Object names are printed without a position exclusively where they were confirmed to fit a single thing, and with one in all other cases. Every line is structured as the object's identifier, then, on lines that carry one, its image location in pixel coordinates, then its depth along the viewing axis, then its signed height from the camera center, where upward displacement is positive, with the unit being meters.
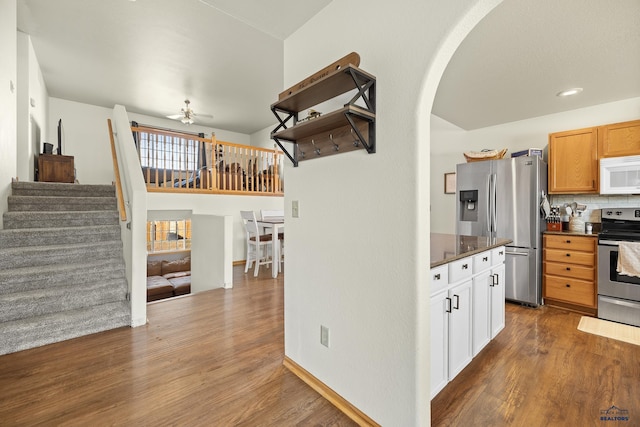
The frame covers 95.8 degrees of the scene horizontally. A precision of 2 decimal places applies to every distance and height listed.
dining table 4.76 -0.45
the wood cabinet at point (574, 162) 3.44 +0.61
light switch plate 2.04 +0.02
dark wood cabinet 4.58 +0.71
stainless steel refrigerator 3.54 -0.03
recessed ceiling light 3.19 +1.34
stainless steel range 2.97 -0.76
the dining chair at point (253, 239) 4.91 -0.48
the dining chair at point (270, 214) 6.01 -0.05
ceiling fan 5.44 +1.80
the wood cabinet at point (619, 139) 3.17 +0.80
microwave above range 3.14 +0.40
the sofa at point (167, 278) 5.42 -1.38
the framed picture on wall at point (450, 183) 4.90 +0.49
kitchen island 1.69 -0.62
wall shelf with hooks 1.42 +0.50
